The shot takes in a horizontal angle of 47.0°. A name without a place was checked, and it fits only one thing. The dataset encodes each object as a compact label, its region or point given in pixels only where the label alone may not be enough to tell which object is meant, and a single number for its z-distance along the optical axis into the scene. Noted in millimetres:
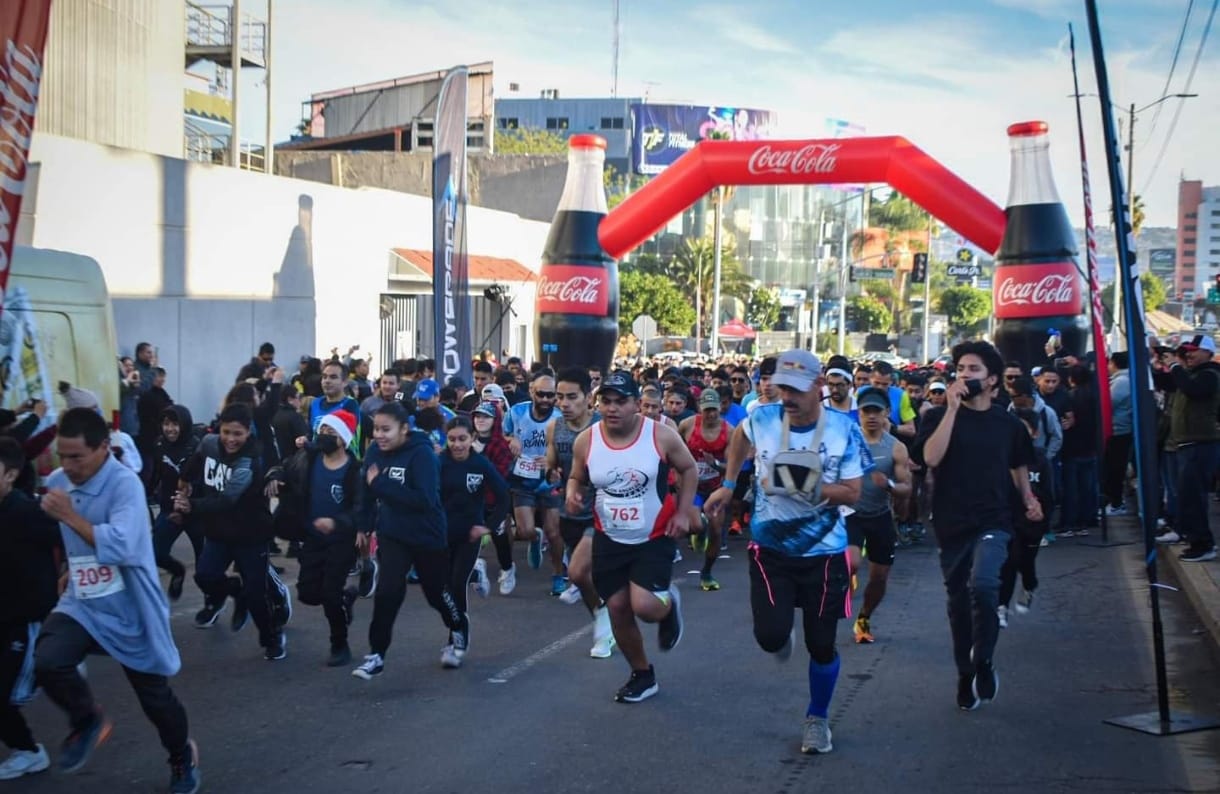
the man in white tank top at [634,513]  7465
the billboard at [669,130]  98688
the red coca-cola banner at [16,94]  5551
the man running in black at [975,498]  7168
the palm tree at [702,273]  77000
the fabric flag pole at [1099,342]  13102
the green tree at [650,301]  65500
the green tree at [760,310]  83688
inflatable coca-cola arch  22062
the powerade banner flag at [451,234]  18609
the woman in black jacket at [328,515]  8414
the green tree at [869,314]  99250
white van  9047
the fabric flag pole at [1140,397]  7066
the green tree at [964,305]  114938
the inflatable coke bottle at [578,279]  23750
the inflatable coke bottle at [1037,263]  21391
